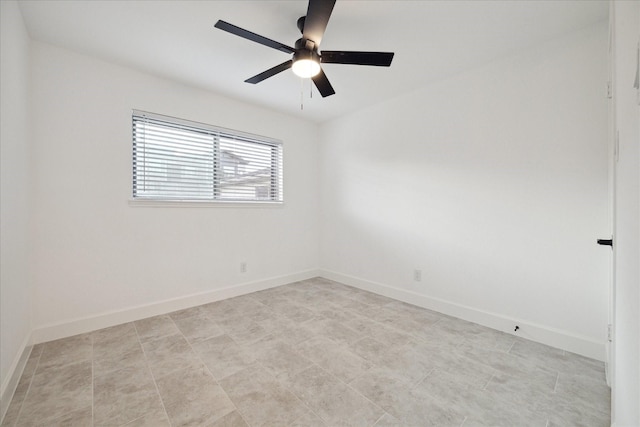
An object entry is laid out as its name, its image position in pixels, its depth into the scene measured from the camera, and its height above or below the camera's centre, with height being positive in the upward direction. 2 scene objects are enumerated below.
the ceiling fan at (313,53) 1.59 +1.12
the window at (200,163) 2.75 +0.58
